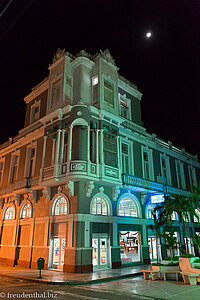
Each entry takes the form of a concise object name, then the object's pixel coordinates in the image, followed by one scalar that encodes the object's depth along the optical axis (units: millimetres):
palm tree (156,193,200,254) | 14273
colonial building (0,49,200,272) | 16391
